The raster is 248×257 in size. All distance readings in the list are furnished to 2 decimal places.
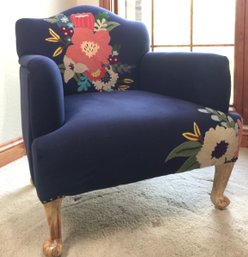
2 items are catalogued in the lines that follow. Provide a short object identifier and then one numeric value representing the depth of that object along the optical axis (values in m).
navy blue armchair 0.86
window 1.85
